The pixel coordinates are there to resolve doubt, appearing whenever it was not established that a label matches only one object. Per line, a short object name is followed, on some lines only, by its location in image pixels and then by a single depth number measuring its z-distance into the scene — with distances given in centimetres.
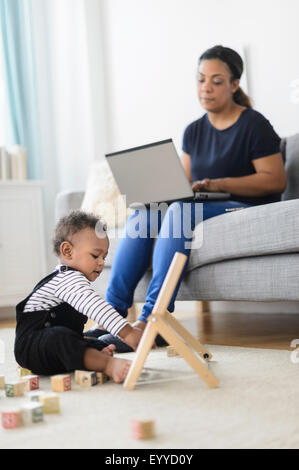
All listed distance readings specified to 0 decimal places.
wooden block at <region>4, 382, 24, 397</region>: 123
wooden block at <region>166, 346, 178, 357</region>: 163
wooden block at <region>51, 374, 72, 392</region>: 125
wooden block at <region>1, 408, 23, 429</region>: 98
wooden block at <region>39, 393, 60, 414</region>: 107
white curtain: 358
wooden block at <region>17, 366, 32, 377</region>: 144
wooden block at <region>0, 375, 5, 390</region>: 133
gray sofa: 162
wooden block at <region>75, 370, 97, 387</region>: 128
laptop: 184
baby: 133
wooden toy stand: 118
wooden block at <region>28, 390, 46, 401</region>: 112
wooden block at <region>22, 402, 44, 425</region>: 100
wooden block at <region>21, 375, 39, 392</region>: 129
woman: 181
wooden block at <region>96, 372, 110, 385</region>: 131
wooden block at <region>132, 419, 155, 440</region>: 87
